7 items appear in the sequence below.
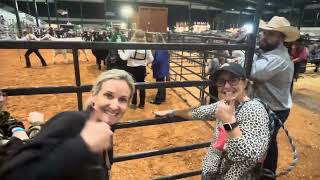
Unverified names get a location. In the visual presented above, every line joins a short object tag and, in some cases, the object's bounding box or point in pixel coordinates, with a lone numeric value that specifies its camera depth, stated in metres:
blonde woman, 0.50
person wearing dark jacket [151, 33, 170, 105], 5.73
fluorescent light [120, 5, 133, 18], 28.90
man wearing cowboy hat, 2.37
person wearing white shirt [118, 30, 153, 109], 5.04
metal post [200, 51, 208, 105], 5.14
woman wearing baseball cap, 1.51
